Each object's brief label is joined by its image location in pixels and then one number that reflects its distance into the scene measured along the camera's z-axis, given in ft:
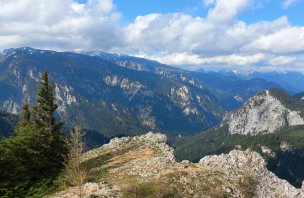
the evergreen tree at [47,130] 183.93
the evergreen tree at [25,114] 232.59
